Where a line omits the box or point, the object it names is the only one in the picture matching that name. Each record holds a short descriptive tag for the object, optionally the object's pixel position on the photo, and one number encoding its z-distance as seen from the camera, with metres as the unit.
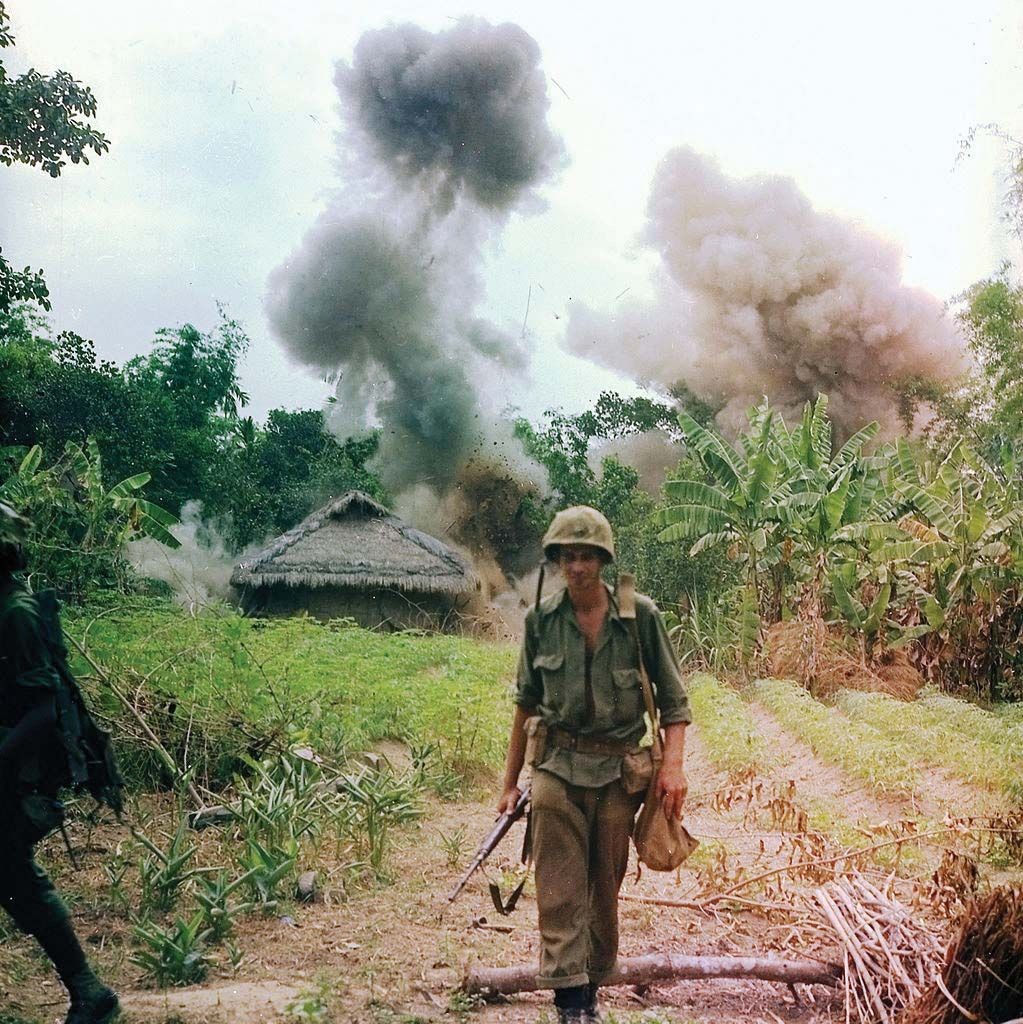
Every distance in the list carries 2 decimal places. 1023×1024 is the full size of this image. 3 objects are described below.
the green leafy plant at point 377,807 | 5.53
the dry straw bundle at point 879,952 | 3.59
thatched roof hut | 19.08
